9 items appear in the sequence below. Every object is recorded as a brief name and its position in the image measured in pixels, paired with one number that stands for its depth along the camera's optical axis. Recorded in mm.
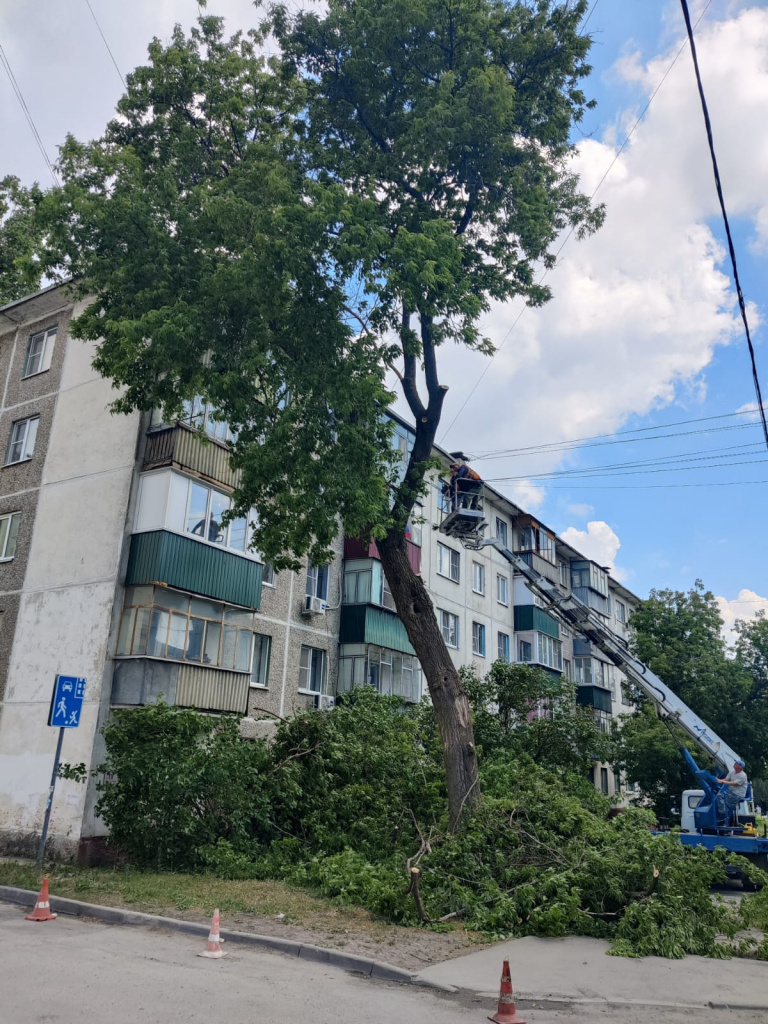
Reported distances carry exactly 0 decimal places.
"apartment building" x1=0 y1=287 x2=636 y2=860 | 16766
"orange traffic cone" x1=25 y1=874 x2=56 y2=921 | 9832
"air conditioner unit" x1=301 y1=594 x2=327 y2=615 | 22188
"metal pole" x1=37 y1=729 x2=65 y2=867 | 11776
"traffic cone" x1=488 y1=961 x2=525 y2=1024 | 6410
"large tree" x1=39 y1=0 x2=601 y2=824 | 12172
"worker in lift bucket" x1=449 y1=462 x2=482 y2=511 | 17062
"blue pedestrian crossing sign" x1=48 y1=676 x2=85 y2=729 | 12500
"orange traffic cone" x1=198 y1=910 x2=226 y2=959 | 8164
